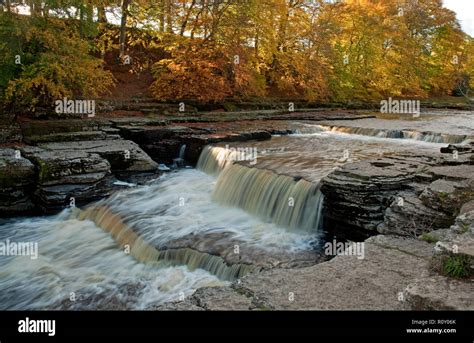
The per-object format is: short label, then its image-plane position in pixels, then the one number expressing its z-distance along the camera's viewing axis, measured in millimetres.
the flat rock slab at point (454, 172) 6638
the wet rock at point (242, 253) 6535
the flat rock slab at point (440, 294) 2920
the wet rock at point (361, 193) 7191
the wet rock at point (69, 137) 12352
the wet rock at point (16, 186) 9836
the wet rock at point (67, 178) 9977
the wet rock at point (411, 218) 5621
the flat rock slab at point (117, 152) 11484
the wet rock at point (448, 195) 5637
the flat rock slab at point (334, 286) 3578
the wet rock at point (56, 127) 12838
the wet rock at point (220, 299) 3617
